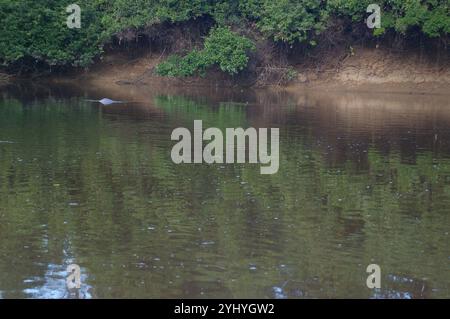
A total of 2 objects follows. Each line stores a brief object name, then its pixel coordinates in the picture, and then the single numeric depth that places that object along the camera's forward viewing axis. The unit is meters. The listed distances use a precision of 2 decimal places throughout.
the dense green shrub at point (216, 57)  42.88
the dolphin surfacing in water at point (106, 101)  33.58
